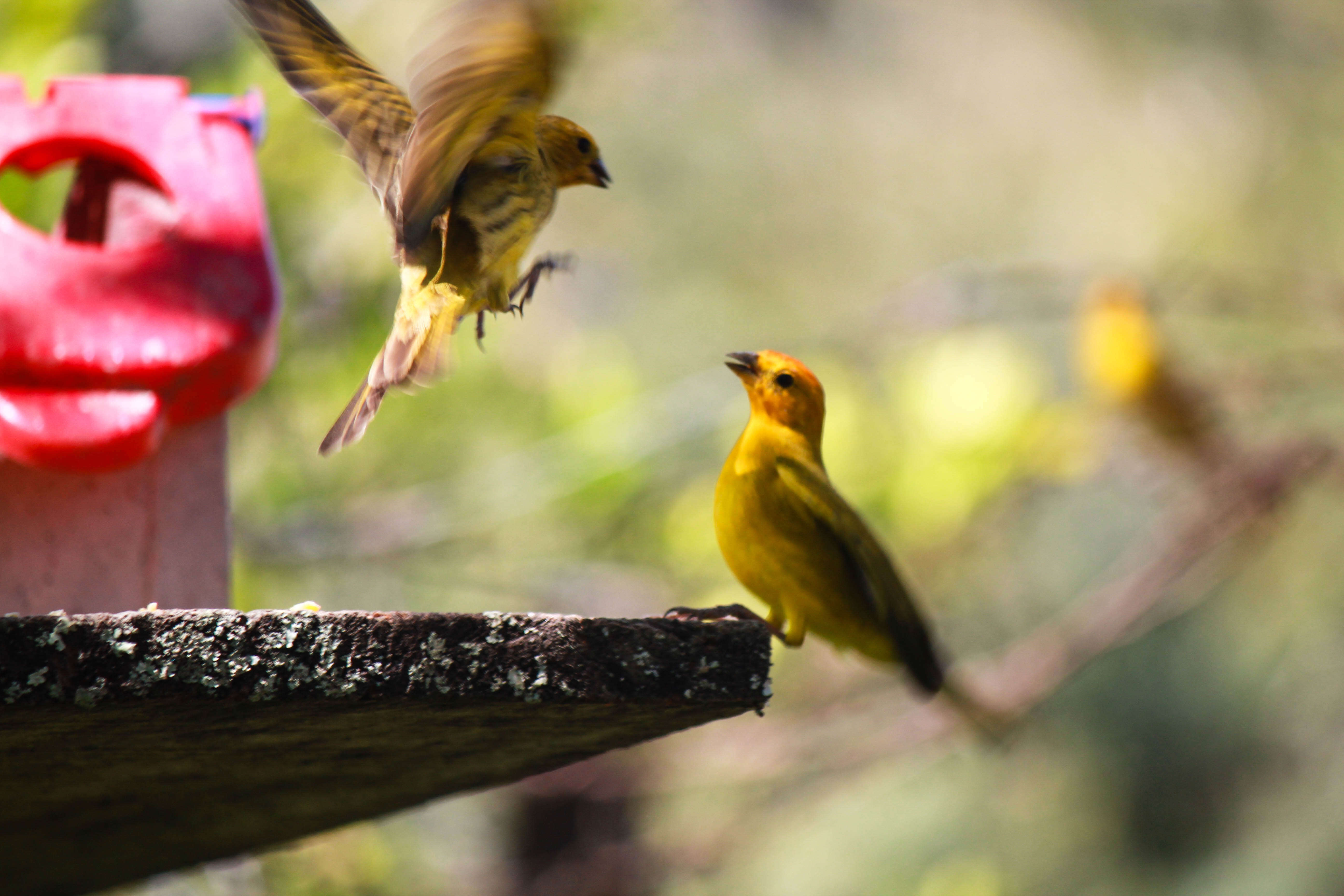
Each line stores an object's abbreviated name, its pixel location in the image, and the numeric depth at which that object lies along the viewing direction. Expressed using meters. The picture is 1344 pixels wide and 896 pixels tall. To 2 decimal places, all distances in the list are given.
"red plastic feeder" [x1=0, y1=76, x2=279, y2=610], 4.35
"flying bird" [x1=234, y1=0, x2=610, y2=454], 3.57
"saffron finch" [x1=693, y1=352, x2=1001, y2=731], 5.14
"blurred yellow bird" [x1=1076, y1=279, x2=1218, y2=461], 11.44
